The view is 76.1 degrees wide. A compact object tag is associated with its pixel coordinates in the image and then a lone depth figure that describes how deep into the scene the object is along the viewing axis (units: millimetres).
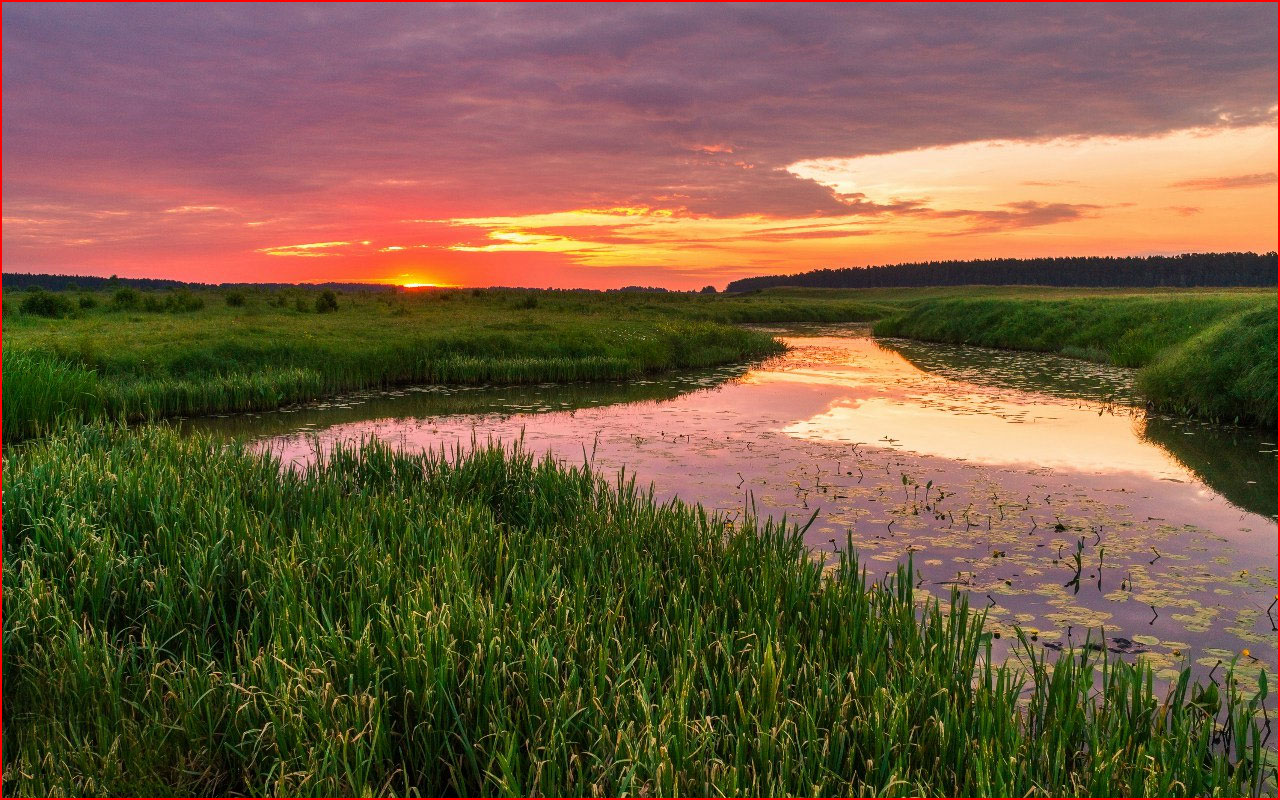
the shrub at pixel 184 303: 41666
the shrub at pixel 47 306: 36188
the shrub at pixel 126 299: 42562
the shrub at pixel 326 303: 46219
